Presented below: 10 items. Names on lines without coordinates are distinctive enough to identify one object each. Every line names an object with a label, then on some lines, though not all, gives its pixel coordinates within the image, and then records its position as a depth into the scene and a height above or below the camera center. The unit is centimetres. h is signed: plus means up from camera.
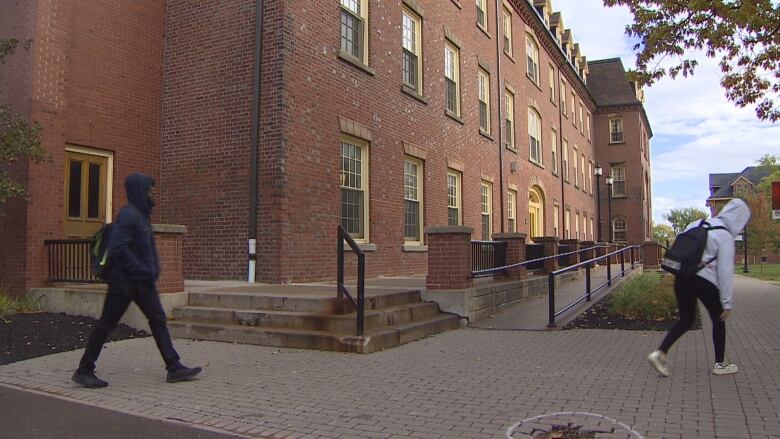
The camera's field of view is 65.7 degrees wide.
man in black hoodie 533 -29
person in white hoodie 561 -39
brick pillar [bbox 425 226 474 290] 930 -16
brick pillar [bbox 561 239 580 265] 1723 -3
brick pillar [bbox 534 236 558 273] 1493 -9
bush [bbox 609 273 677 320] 941 -88
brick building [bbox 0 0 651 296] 976 +222
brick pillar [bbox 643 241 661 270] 2238 -35
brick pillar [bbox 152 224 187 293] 830 -13
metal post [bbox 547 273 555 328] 896 -84
